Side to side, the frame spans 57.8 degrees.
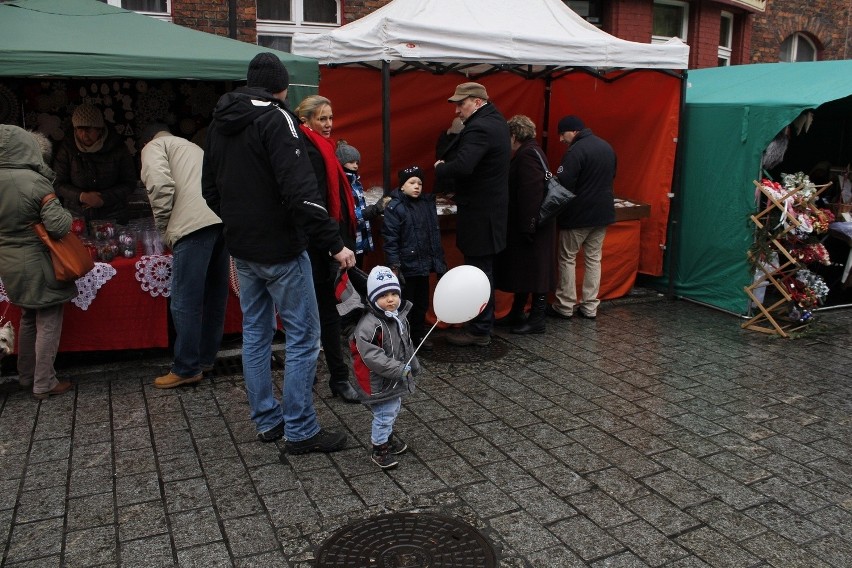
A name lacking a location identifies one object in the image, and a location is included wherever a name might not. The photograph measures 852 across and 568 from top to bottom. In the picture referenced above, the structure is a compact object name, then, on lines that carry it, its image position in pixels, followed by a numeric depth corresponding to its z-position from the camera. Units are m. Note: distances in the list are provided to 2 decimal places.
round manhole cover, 3.25
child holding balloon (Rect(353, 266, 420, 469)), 3.83
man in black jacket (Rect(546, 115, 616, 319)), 6.84
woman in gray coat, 4.74
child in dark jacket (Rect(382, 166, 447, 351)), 5.69
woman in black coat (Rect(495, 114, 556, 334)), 6.43
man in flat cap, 5.84
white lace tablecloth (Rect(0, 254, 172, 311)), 5.44
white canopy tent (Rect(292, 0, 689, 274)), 5.95
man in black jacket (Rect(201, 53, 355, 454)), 3.83
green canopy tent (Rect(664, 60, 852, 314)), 6.86
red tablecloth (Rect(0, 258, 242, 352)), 5.50
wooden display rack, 6.44
